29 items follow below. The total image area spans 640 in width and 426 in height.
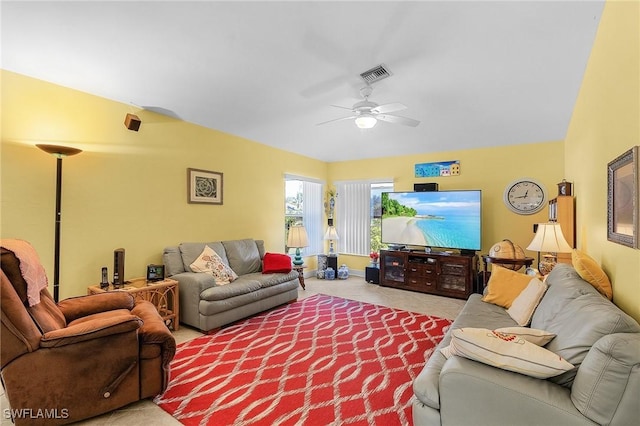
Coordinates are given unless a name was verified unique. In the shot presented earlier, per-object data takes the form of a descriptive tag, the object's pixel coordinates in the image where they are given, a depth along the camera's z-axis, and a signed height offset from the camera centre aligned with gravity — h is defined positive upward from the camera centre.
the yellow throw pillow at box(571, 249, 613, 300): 1.95 -0.40
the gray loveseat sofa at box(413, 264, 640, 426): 1.12 -0.74
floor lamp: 2.65 -0.01
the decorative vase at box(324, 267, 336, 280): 5.87 -1.16
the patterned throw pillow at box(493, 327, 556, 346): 1.59 -0.64
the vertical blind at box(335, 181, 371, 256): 6.09 -0.01
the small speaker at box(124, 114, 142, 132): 3.21 +1.03
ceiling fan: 2.88 +1.07
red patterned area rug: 1.94 -1.30
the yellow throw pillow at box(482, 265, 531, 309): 2.77 -0.67
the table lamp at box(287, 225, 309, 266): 5.07 -0.38
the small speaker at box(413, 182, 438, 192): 5.08 +0.53
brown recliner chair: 1.67 -0.91
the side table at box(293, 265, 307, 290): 4.88 -0.95
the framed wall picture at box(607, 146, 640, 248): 1.47 +0.11
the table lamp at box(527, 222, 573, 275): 2.89 -0.22
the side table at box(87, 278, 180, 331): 2.97 -0.84
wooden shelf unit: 3.38 -0.01
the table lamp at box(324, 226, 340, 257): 6.13 -0.39
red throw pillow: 4.14 -0.68
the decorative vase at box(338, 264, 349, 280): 5.93 -1.16
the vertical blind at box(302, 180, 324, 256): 6.06 +0.02
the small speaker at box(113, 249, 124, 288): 3.00 -0.56
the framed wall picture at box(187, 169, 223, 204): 3.98 +0.41
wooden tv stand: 4.57 -0.91
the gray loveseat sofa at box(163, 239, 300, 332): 3.20 -0.85
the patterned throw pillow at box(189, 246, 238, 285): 3.58 -0.64
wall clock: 4.54 +0.34
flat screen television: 4.69 -0.04
